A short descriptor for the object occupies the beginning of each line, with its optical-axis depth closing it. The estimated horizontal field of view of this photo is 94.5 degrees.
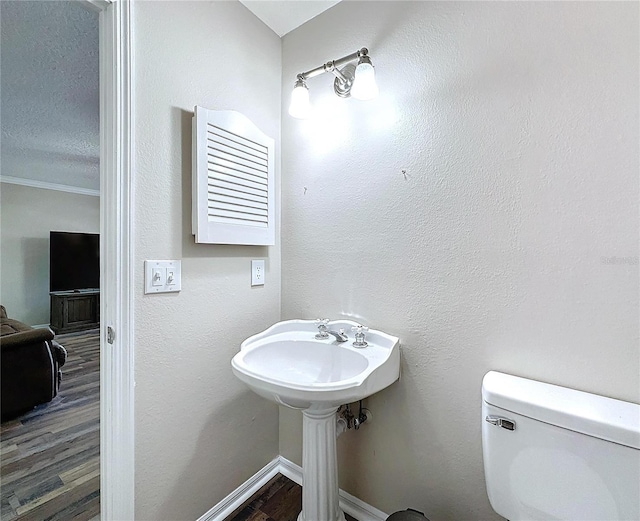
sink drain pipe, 1.21
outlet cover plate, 1.42
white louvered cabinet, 1.14
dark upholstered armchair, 2.14
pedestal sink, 0.90
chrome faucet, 1.28
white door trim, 0.97
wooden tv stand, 4.79
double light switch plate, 1.04
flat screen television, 4.79
